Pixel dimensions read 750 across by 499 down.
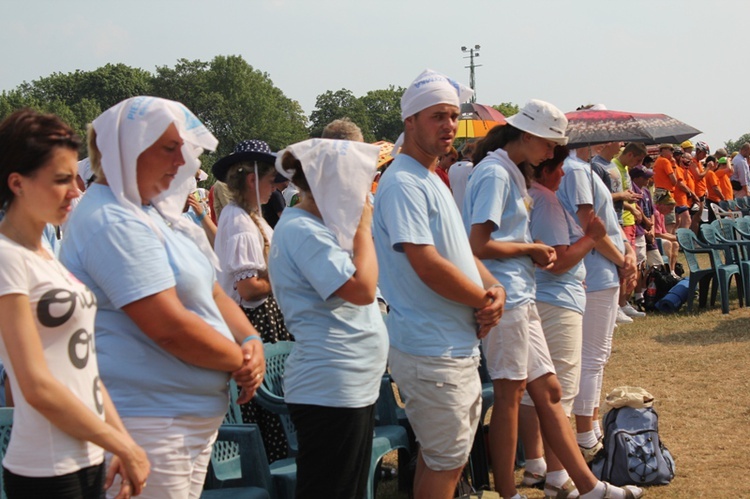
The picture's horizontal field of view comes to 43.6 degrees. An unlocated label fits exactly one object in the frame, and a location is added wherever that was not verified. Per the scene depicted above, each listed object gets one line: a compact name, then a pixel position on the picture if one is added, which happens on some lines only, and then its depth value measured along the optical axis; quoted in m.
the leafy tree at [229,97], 90.56
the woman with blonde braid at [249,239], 4.51
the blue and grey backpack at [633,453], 5.00
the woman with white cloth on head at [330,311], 3.03
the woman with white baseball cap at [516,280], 4.20
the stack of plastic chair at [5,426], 2.79
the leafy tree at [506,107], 101.34
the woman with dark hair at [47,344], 2.08
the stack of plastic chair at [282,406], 3.94
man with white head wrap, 3.53
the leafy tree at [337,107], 104.12
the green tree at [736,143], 56.47
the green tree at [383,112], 108.69
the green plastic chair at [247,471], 3.46
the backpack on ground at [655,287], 10.89
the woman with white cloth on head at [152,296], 2.32
